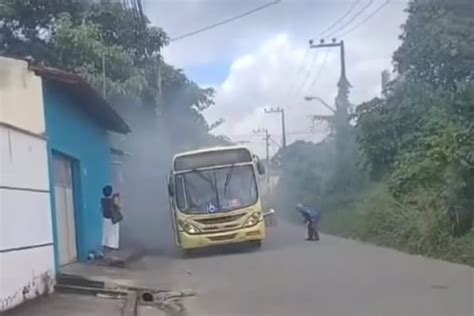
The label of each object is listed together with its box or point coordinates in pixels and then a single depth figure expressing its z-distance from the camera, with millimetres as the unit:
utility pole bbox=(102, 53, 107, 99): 22877
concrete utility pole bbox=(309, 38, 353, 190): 42062
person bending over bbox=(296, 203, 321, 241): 27062
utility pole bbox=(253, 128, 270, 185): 96800
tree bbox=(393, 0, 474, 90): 26594
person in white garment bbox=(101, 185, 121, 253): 18047
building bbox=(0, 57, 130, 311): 10453
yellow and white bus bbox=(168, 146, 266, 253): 22016
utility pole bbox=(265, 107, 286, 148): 74250
